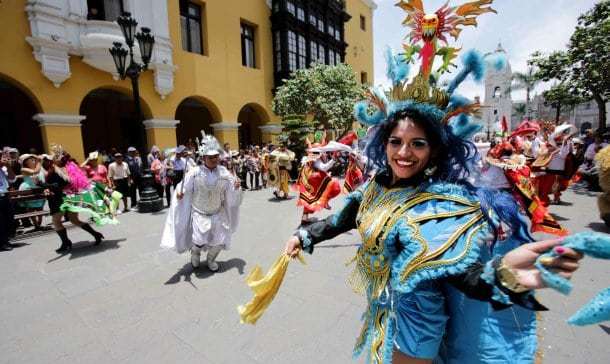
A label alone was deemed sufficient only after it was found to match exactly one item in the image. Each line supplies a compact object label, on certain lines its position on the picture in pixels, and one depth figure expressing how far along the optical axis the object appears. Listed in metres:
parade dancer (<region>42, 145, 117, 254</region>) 5.43
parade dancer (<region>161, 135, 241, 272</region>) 4.40
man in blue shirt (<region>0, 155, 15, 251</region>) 5.79
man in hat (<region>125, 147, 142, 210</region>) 9.30
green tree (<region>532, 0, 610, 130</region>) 9.96
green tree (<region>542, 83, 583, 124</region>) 12.69
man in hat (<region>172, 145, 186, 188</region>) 9.34
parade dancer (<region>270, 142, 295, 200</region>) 10.17
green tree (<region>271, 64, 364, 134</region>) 16.80
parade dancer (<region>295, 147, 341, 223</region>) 6.61
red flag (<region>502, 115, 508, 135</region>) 4.60
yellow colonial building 10.27
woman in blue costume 1.30
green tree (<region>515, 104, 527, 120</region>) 49.52
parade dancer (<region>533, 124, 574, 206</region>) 7.07
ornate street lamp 8.13
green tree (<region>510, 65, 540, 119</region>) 27.62
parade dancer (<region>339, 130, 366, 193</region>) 6.48
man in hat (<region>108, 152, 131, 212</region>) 8.52
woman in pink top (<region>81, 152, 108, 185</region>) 7.01
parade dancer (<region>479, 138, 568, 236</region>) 4.36
